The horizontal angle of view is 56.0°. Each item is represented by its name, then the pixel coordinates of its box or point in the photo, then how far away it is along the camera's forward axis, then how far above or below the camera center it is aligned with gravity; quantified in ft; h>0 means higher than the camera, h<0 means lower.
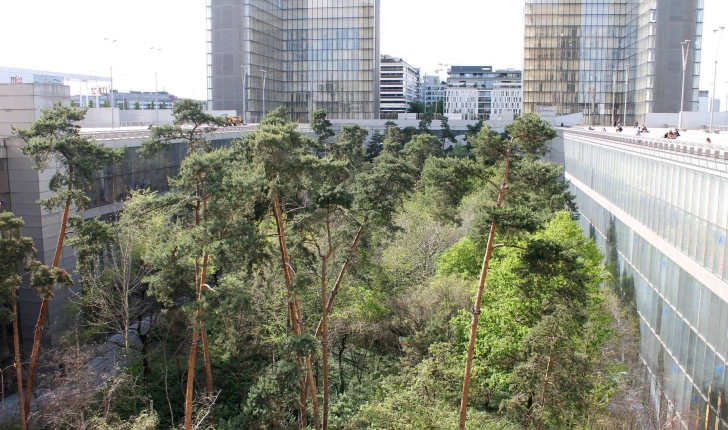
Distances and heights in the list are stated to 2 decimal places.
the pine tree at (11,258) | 67.36 -13.81
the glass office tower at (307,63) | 364.79 +34.43
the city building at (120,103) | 398.83 +14.79
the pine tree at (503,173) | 64.85 -4.98
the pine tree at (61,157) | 70.69 -3.96
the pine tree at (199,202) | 56.90 -7.03
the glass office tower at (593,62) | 357.88 +36.61
